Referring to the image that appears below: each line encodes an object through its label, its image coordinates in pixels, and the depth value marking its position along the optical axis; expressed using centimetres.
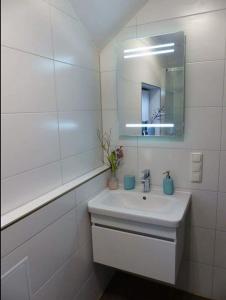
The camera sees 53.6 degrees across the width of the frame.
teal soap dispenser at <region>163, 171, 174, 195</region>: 163
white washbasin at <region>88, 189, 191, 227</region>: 130
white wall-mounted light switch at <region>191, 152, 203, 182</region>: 156
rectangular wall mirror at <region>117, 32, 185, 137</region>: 154
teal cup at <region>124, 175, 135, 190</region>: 175
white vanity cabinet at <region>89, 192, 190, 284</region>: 131
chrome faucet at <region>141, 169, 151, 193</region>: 167
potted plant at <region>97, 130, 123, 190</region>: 177
